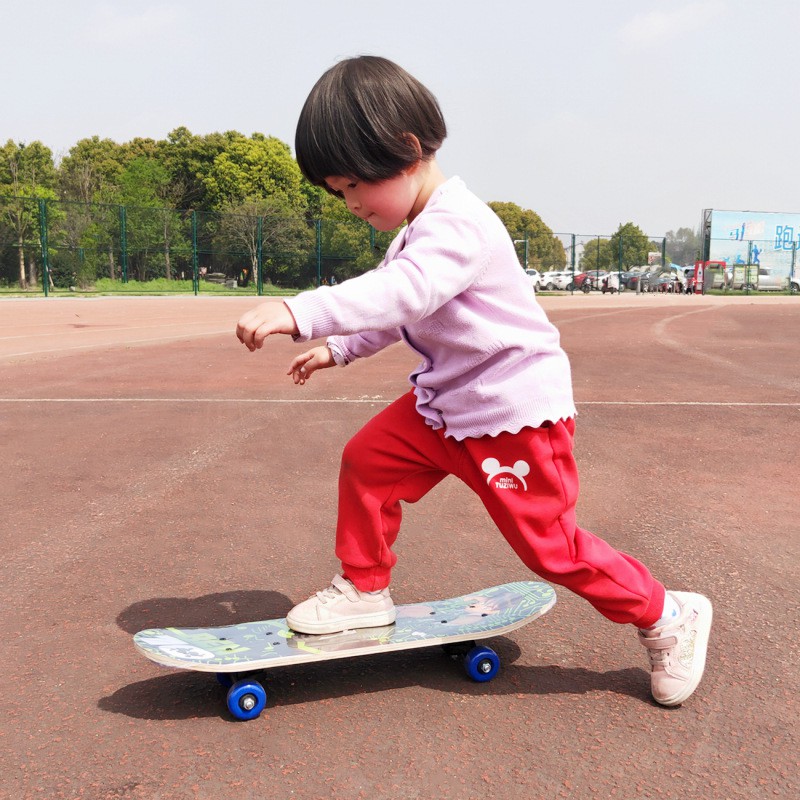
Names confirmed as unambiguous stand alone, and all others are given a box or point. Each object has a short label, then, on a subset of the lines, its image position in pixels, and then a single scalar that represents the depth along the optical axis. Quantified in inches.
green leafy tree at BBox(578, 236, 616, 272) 1853.8
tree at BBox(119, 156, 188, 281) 1310.3
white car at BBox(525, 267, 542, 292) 1776.1
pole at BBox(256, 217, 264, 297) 1422.2
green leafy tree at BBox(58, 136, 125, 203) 2121.1
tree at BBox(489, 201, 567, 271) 1801.2
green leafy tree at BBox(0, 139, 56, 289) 1958.7
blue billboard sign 2304.4
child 84.9
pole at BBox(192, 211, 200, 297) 1350.9
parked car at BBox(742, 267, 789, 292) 1934.1
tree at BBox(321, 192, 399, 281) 1496.1
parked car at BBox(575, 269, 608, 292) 1875.0
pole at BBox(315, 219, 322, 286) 1468.9
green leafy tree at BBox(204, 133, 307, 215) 2338.8
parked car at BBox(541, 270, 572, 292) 1865.2
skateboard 93.0
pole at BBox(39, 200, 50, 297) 1160.2
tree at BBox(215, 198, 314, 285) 1417.3
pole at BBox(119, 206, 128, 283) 1288.1
